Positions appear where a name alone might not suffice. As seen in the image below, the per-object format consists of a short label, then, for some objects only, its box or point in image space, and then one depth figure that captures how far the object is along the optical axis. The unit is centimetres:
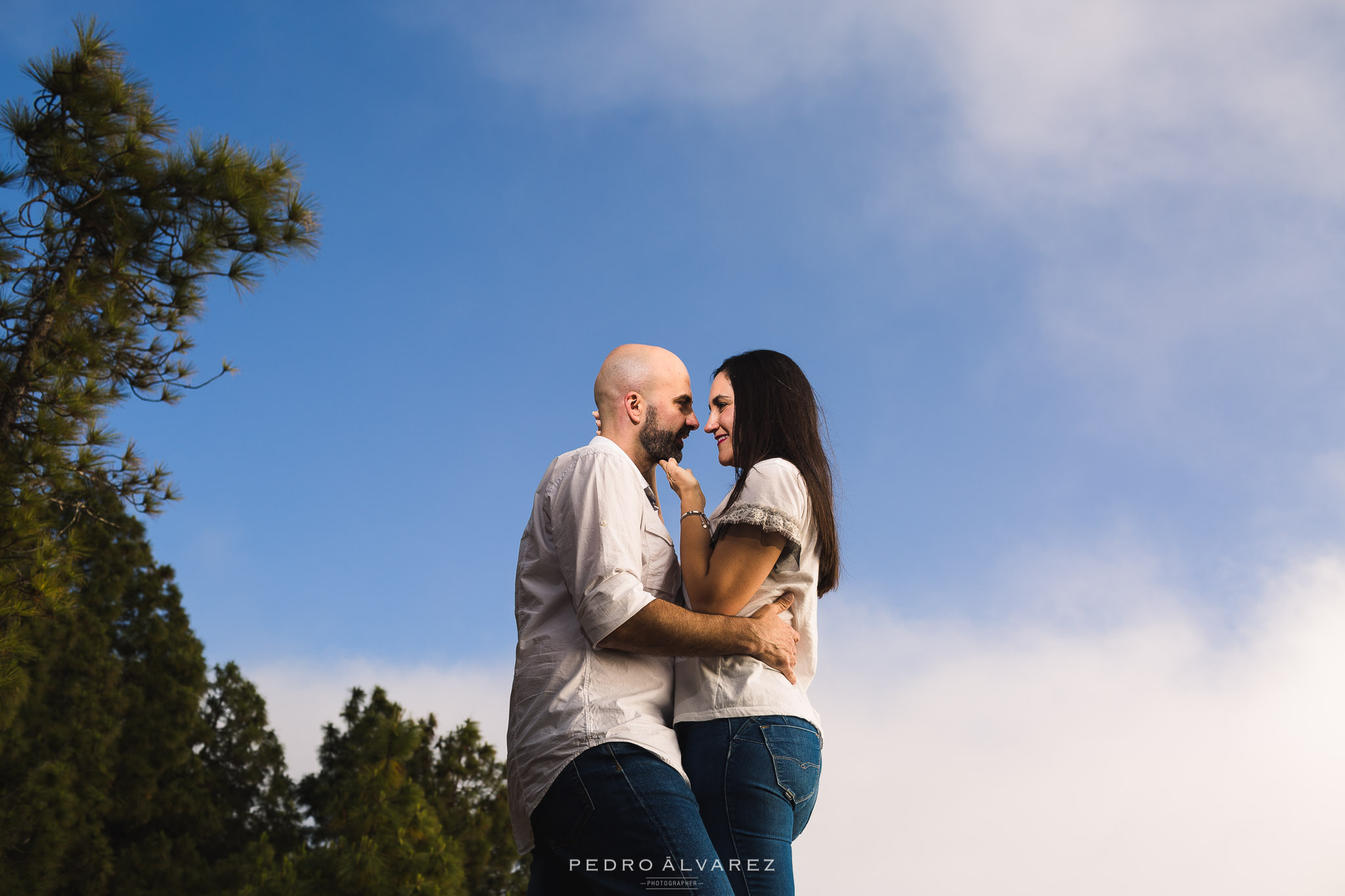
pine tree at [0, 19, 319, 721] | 640
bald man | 233
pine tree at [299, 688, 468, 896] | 945
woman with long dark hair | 245
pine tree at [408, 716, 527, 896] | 1494
